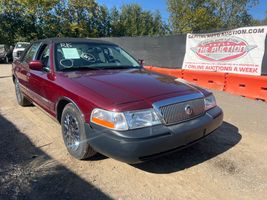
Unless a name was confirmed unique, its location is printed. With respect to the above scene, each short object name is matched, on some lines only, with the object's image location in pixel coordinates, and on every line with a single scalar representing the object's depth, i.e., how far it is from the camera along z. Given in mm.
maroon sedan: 2102
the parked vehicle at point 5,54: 16287
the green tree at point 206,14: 23914
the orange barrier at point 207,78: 6126
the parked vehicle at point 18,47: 14513
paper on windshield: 3154
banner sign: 5600
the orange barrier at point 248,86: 5227
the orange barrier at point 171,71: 7301
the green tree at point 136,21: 30297
